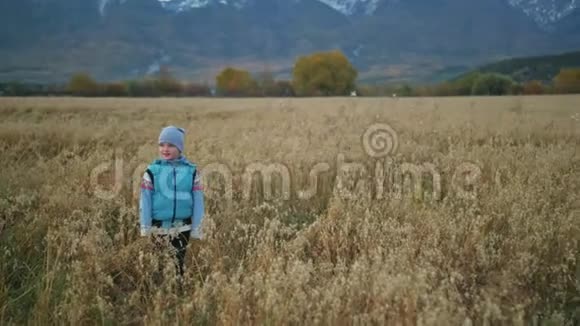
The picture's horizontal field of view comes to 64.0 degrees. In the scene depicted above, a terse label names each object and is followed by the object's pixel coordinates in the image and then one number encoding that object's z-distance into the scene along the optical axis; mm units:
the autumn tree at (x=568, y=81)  59381
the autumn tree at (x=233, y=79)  103888
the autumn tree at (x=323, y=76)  81938
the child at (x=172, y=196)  4023
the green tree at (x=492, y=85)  64812
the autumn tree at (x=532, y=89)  62588
